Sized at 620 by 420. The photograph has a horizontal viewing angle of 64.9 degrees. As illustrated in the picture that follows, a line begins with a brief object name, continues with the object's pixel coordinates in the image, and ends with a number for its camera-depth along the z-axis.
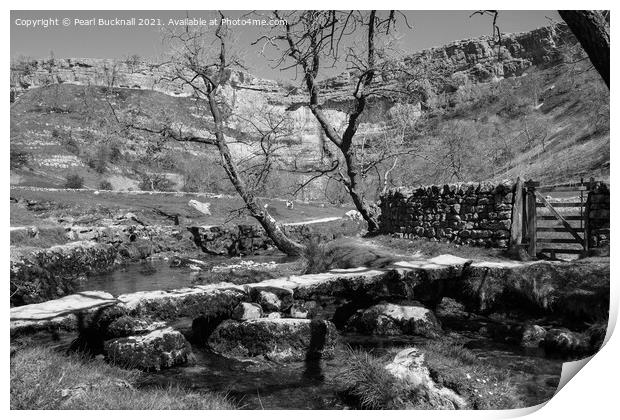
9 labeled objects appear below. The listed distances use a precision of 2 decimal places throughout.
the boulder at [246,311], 5.48
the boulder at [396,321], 5.45
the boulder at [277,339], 4.78
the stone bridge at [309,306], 4.77
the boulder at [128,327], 4.85
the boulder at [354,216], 21.83
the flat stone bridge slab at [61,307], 4.74
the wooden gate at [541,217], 7.72
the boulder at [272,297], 6.17
